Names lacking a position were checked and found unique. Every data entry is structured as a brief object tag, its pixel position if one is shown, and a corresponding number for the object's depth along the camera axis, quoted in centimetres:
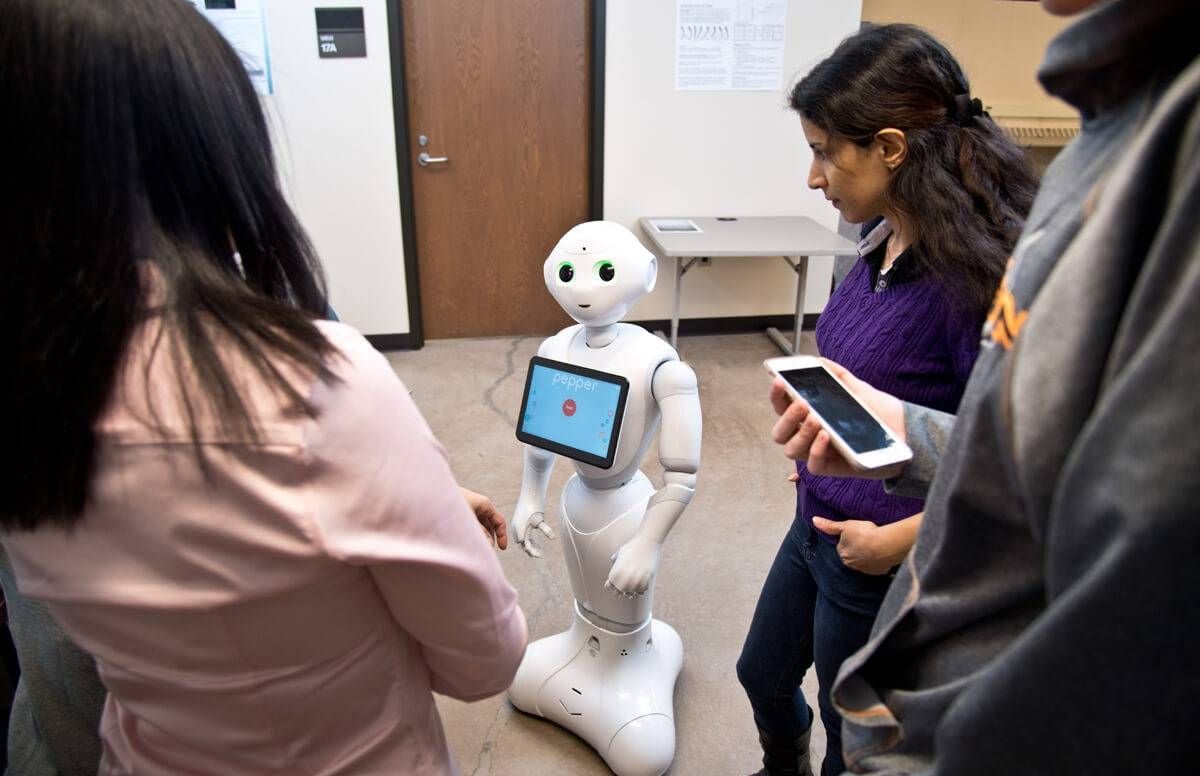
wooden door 377
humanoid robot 149
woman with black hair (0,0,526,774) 53
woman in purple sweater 102
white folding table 354
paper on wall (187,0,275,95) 349
